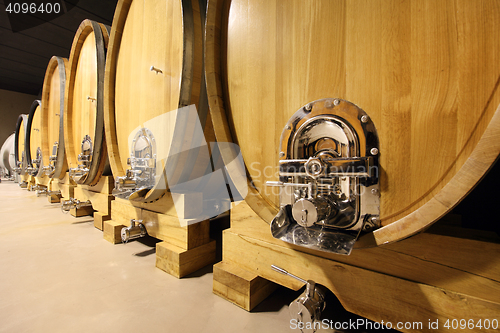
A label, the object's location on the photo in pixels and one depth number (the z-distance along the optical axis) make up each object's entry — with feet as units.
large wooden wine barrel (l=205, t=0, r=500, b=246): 1.38
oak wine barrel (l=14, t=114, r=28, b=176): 16.64
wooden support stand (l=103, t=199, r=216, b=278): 3.58
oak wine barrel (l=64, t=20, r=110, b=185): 5.96
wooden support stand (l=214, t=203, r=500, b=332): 1.65
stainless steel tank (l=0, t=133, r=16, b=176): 22.86
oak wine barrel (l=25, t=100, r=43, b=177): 13.75
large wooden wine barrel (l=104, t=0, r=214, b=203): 3.53
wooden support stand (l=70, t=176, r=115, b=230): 5.97
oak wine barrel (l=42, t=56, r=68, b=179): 8.84
